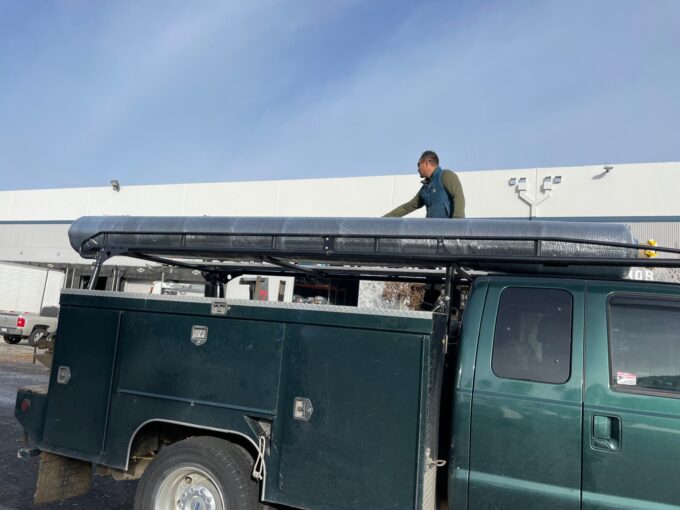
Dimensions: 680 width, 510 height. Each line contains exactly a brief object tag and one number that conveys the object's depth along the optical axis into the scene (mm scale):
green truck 3055
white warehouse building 19859
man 4703
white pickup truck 18766
